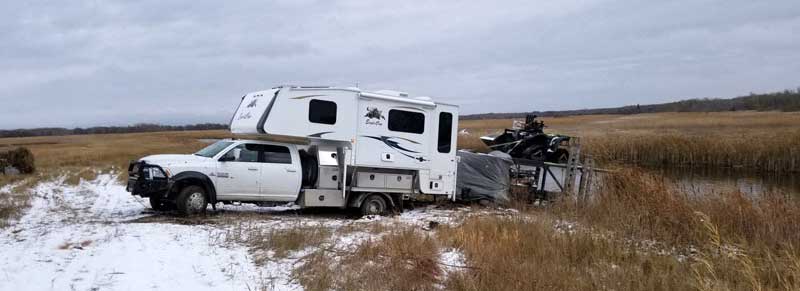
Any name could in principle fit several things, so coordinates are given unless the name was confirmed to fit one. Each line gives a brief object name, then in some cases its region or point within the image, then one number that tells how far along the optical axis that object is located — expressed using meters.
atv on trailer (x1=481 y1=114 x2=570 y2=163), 19.44
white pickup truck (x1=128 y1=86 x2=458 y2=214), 12.57
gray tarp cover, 16.78
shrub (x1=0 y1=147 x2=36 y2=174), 24.62
